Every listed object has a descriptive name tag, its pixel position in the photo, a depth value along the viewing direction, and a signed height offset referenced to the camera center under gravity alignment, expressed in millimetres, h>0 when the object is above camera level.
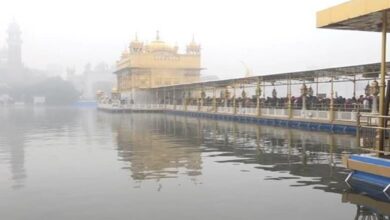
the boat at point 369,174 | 8547 -1484
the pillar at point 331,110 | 24686 -801
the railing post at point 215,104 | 42394 -720
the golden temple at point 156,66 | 76750 +4954
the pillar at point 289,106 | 28938 -643
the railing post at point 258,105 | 32950 -684
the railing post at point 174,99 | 56075 -382
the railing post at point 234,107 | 37138 -872
